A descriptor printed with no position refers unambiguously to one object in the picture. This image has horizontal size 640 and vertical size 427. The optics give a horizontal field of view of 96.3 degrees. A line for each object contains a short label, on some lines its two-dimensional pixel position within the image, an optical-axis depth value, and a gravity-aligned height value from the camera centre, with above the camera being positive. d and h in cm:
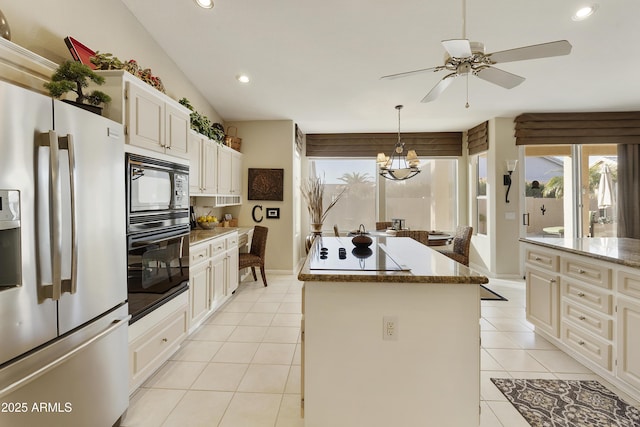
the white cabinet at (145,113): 185 +73
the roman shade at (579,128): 460 +134
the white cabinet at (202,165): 325 +59
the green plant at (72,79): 151 +77
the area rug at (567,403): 169 -124
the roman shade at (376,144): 595 +143
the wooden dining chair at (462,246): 416 -52
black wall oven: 185 -14
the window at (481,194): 534 +33
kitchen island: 150 -73
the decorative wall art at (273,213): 505 +0
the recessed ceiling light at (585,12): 246 +173
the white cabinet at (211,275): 272 -68
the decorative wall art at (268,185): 502 +49
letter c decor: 507 -6
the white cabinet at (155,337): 186 -91
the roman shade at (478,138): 510 +136
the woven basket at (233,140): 467 +123
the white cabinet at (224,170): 405 +63
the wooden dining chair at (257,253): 411 -61
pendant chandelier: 432 +73
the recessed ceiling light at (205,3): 251 +186
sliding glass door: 483 +34
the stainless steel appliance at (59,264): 108 -22
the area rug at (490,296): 387 -118
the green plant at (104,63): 194 +103
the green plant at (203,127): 331 +108
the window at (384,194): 617 +38
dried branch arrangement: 441 +16
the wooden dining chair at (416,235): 401 -33
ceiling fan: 178 +103
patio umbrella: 477 +34
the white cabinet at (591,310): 187 -77
